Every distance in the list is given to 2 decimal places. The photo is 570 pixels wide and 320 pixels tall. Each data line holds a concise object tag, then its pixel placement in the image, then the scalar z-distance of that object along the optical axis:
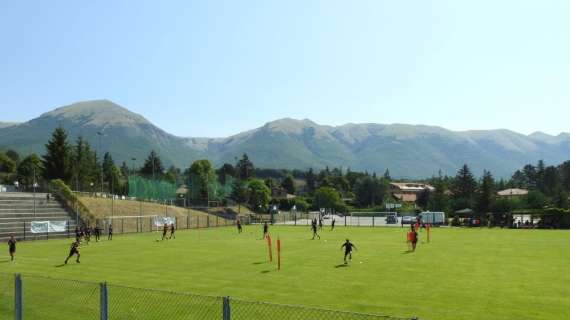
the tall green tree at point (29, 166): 139.86
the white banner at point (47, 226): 54.12
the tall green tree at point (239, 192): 158.54
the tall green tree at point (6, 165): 161.50
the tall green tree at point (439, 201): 123.31
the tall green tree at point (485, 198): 104.50
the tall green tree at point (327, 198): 160.00
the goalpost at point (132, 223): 65.29
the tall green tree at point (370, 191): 177.88
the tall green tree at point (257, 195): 154.88
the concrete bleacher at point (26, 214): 53.66
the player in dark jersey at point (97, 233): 51.37
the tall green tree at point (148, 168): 177.39
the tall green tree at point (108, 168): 152.99
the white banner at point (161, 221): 69.94
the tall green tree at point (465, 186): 143.88
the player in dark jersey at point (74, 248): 30.76
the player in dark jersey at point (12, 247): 32.97
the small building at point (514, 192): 183.85
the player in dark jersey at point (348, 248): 29.11
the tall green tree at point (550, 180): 144.38
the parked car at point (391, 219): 90.19
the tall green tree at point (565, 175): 146.75
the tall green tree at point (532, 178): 189.06
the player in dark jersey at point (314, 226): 50.28
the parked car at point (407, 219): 80.71
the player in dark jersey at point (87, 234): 49.09
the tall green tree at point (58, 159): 97.88
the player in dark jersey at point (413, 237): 35.69
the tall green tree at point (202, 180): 111.12
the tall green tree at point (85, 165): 114.81
